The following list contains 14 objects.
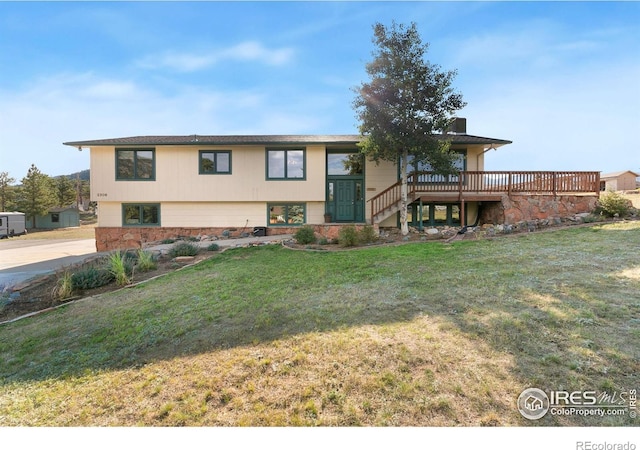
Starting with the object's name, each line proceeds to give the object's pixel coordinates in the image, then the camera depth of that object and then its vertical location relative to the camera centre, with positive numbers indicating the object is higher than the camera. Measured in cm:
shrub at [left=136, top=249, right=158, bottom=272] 791 -122
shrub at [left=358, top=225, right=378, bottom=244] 1052 -65
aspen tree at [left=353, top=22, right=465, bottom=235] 1081 +445
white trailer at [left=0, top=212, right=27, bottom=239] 2747 -53
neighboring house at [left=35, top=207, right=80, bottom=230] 3716 +0
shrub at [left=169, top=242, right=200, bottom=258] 966 -108
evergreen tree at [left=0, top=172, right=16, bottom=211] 3750 +364
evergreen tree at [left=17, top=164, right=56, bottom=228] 3453 +271
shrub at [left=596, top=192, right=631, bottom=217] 1112 +38
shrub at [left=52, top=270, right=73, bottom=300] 590 -143
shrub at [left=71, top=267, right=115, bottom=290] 645 -133
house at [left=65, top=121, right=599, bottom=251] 1423 +149
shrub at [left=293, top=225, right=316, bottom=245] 1106 -70
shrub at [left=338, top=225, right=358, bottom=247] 1024 -69
